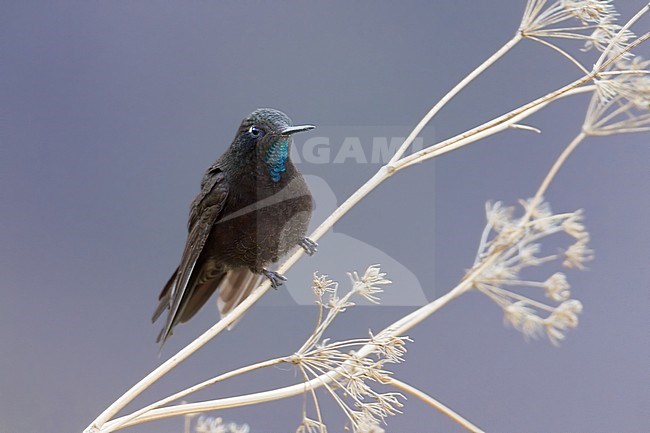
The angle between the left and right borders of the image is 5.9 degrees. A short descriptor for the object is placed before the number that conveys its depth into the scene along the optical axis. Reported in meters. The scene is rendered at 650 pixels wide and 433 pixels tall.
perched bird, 2.56
